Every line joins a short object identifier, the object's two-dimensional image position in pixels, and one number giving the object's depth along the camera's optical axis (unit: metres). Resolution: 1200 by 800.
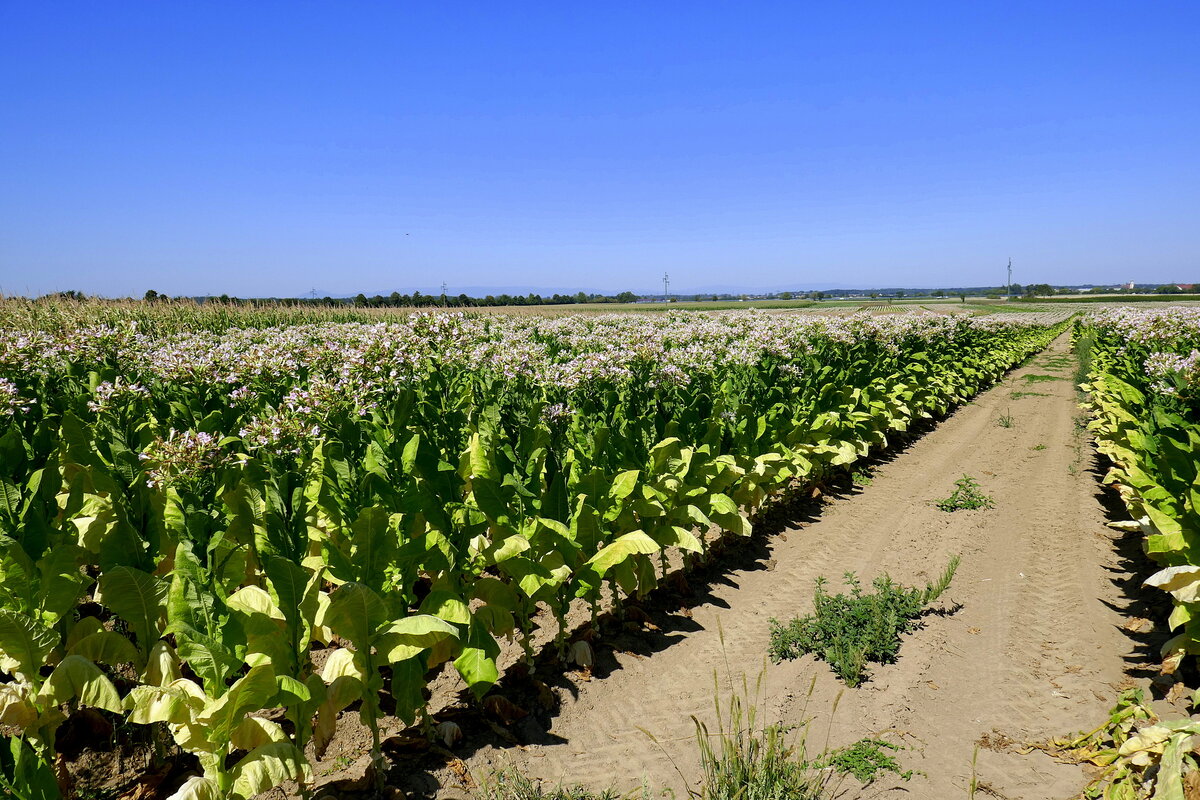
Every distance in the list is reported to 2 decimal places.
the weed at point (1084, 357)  18.34
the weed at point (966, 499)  7.77
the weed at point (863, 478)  8.91
